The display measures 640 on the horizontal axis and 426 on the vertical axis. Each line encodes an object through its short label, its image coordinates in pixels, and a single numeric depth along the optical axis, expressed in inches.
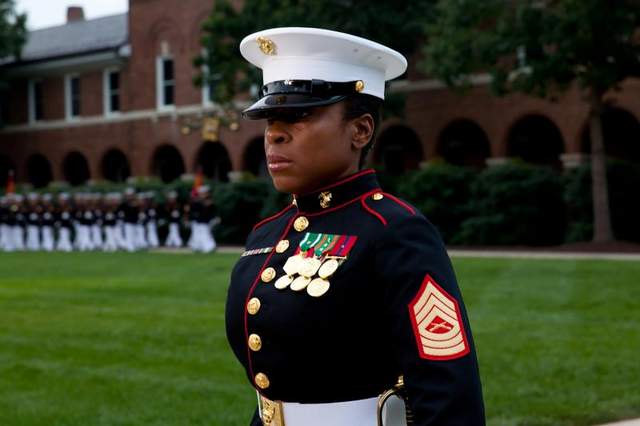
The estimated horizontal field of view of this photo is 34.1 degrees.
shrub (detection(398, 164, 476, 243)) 1080.2
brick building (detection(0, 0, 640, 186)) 1181.1
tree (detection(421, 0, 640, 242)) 848.9
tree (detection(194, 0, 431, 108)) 1104.8
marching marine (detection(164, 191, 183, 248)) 1257.4
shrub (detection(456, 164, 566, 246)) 1023.0
